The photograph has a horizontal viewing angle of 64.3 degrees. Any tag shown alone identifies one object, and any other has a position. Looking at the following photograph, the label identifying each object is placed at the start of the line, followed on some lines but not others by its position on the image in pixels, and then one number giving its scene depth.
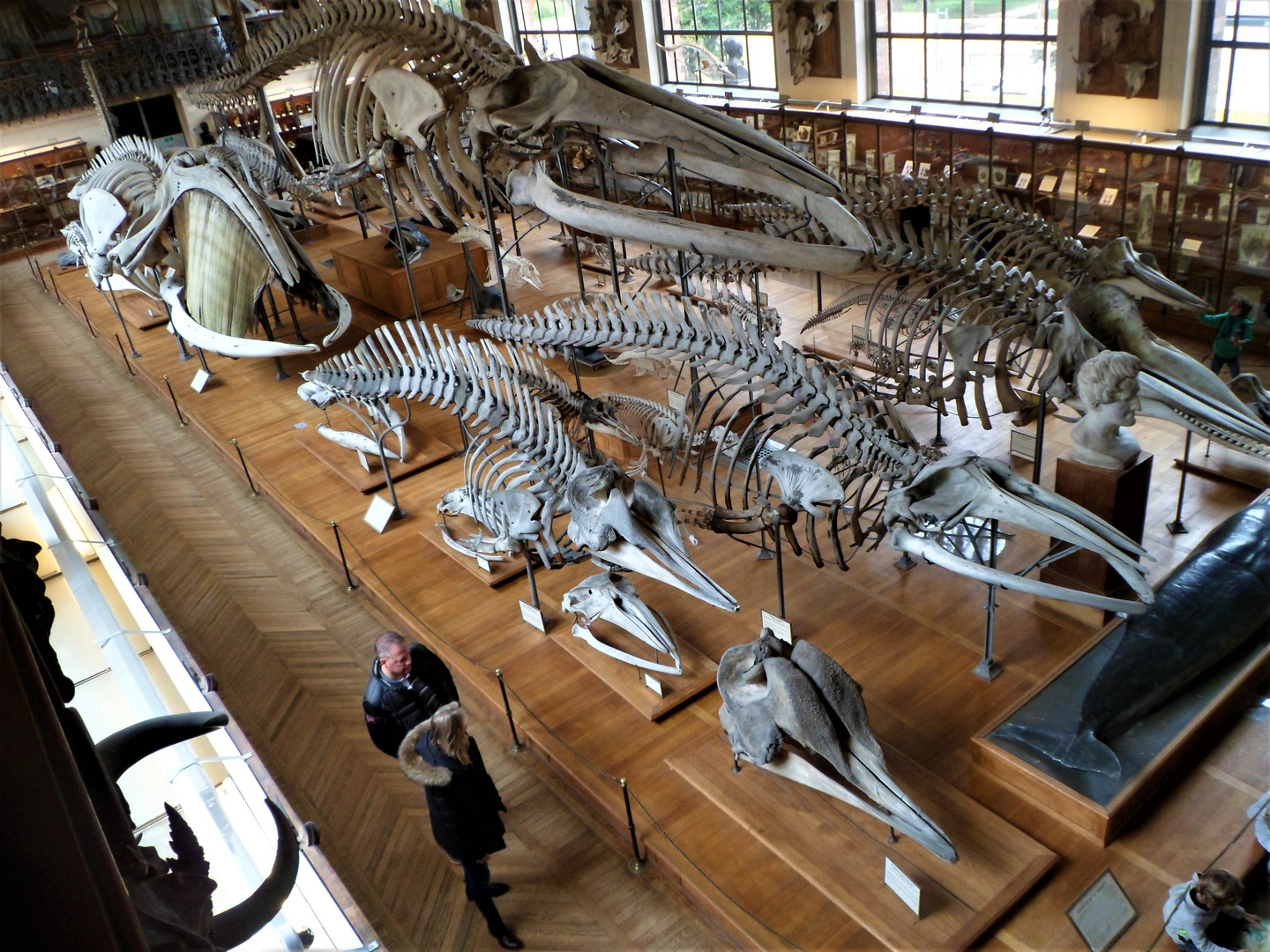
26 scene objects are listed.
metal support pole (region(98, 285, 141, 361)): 11.96
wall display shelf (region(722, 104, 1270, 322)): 9.02
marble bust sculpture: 5.39
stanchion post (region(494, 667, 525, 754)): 5.54
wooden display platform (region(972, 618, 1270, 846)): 4.43
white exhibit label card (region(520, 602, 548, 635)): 6.12
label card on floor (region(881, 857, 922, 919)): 4.02
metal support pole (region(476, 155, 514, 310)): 6.64
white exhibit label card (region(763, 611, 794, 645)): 5.34
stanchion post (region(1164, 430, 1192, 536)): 6.38
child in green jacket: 7.39
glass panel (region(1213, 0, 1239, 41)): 9.99
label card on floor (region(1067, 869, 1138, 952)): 4.00
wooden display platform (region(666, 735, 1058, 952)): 4.08
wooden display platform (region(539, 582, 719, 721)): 5.45
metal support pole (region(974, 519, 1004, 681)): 5.25
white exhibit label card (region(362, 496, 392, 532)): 7.31
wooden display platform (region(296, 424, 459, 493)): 8.10
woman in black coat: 4.10
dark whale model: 4.72
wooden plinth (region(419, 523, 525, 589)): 6.67
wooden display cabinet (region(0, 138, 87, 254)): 18.03
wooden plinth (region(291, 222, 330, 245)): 16.47
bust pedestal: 5.75
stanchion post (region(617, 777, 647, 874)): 4.76
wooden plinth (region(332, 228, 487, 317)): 11.90
